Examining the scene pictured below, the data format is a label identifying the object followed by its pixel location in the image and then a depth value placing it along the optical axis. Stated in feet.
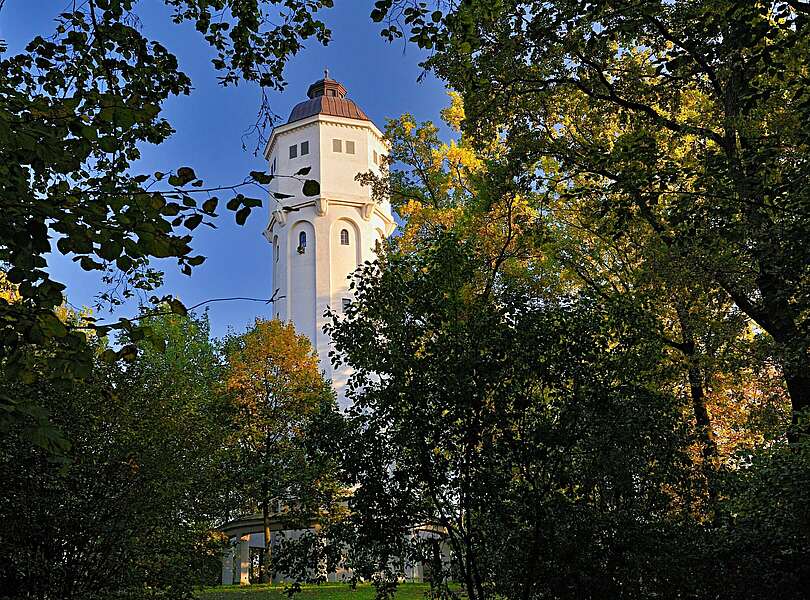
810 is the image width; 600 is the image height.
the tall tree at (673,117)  26.37
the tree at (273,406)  92.17
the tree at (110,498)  37.83
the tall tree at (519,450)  30.66
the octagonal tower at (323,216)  152.25
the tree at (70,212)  11.32
